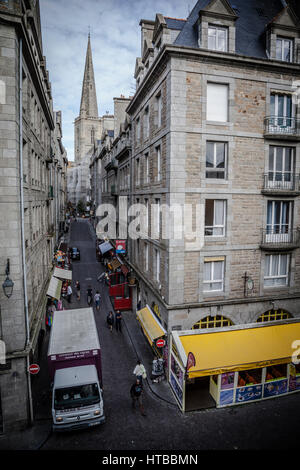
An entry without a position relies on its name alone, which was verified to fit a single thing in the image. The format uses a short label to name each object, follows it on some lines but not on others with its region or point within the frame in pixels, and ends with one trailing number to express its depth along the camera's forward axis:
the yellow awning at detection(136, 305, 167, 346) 15.85
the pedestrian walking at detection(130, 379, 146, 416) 13.42
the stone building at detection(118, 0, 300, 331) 14.59
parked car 42.31
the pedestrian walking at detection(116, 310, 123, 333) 21.47
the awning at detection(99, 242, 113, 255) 38.28
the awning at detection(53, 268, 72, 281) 25.09
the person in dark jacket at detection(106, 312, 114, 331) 21.66
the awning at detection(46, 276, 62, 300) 20.66
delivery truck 11.79
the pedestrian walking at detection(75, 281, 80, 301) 27.33
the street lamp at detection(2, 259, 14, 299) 11.51
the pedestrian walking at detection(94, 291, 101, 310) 25.45
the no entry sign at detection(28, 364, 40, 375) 12.18
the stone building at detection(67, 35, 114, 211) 116.50
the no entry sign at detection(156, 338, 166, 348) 14.94
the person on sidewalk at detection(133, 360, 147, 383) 14.19
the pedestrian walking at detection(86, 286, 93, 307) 26.32
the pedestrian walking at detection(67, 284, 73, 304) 26.66
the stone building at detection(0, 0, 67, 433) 11.28
